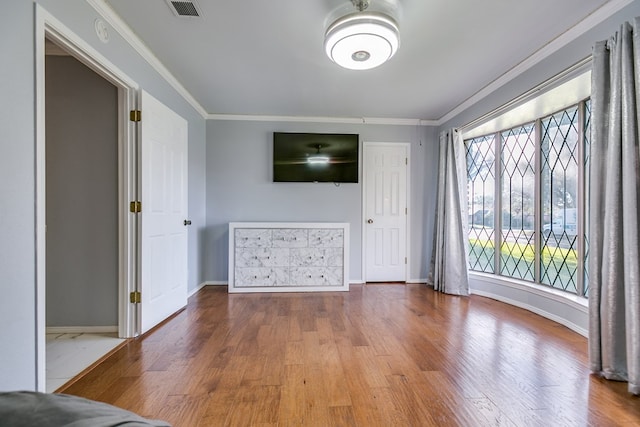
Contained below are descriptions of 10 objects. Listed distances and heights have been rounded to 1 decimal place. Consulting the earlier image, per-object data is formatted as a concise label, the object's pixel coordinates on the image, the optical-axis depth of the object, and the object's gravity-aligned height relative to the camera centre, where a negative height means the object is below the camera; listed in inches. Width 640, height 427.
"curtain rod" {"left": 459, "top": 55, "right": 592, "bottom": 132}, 83.7 +42.8
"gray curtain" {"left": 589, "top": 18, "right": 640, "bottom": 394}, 64.4 +0.5
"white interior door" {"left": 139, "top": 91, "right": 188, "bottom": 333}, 94.6 -0.7
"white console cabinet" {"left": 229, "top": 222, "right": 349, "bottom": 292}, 145.9 -23.7
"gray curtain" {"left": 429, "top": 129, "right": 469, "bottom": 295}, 144.0 -5.0
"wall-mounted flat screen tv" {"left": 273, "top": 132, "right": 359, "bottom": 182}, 159.8 +30.3
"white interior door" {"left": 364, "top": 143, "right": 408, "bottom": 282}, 167.0 +0.4
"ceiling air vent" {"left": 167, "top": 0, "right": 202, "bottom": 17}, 73.9 +54.1
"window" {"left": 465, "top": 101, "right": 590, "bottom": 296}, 108.0 +5.6
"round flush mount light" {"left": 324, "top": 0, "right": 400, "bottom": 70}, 72.7 +46.9
